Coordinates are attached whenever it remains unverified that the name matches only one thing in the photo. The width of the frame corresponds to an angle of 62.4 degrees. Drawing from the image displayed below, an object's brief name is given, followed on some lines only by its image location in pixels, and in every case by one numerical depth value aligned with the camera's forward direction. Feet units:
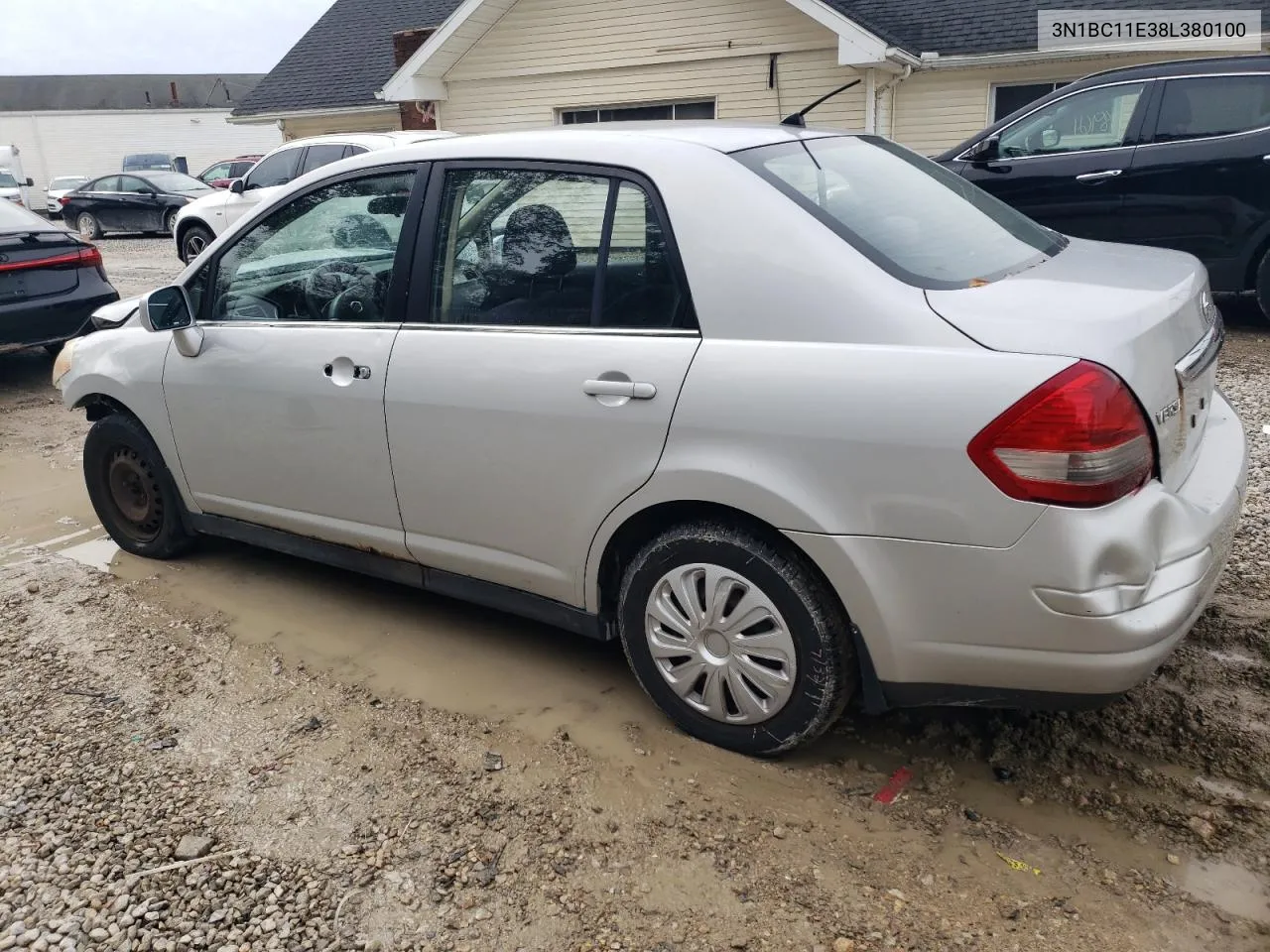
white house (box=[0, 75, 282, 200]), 151.33
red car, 83.92
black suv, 24.58
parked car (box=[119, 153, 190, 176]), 118.73
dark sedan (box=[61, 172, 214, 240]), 77.33
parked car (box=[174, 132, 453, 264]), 43.98
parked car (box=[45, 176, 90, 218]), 92.80
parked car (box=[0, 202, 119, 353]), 25.82
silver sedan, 7.85
